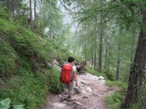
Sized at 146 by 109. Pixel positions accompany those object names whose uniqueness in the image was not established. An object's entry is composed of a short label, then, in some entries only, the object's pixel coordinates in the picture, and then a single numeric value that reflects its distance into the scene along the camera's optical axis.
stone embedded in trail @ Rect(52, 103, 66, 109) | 4.78
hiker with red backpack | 4.90
